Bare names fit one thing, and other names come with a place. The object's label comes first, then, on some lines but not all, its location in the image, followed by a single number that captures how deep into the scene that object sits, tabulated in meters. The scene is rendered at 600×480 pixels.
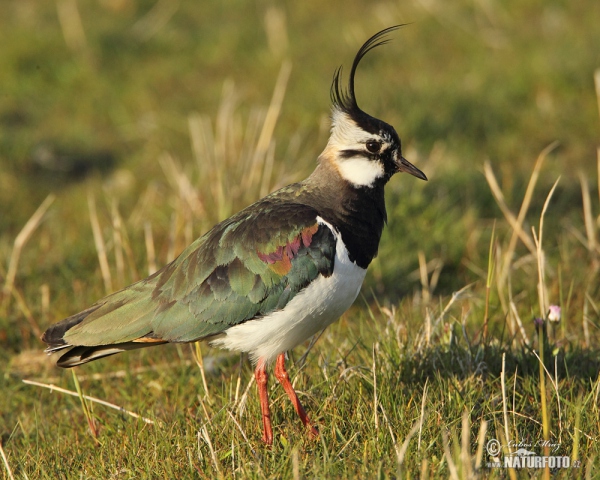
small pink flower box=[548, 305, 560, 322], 9.13
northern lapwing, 8.58
